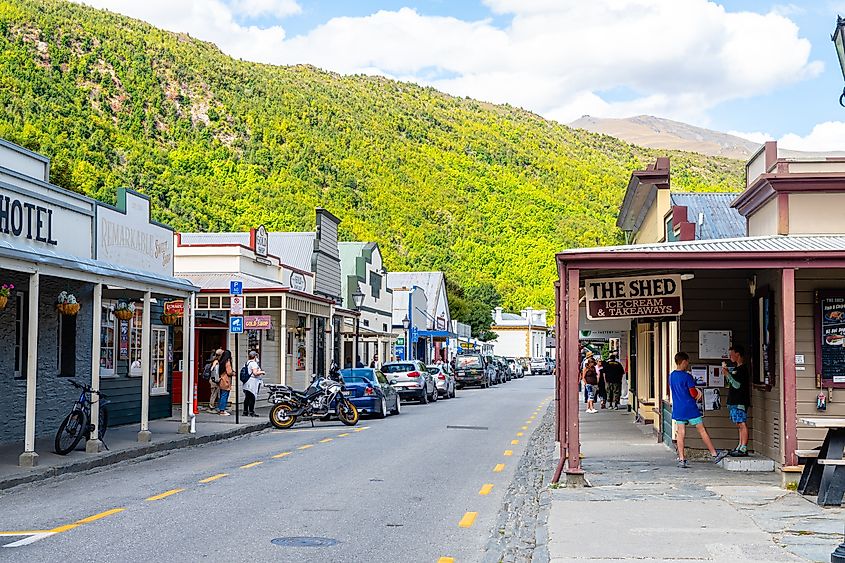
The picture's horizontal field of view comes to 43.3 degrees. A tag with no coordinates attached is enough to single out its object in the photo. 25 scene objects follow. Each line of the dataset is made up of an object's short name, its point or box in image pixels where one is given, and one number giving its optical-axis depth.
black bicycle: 17.38
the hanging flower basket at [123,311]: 21.02
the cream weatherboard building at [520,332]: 122.81
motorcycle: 25.48
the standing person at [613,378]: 32.94
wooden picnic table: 12.02
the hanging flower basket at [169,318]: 23.11
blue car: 28.70
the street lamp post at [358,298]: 41.21
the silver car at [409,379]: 38.22
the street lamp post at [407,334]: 66.53
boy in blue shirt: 15.65
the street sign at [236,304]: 24.30
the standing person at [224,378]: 27.56
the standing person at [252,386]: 27.94
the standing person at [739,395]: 16.03
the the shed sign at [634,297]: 15.43
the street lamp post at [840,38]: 8.88
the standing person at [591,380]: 33.28
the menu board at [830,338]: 14.62
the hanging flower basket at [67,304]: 18.38
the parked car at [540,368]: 97.94
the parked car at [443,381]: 43.09
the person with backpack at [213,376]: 28.41
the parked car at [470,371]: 55.97
